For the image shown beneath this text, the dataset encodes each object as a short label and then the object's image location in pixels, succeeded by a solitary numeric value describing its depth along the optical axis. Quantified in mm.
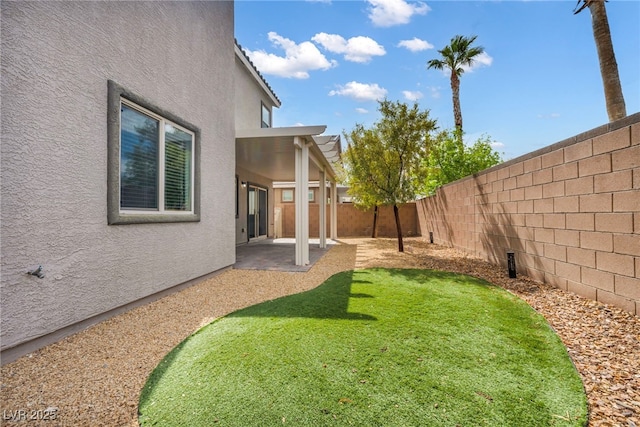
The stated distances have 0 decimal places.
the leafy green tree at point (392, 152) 9617
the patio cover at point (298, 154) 6949
